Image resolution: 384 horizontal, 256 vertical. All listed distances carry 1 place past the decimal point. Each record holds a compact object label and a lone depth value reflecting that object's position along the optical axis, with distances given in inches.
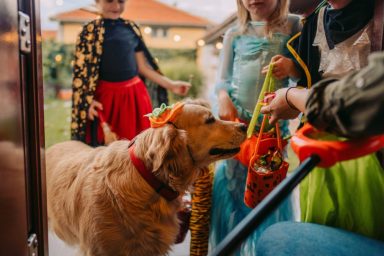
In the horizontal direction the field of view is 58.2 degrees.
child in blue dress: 46.9
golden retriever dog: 44.7
